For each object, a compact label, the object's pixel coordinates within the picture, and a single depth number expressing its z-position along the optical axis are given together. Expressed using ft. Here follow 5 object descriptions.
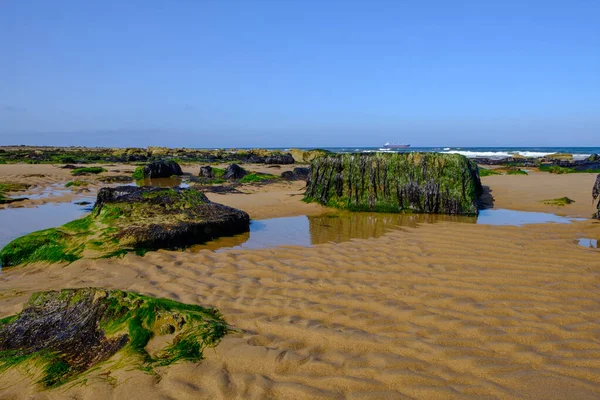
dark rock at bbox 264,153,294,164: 95.13
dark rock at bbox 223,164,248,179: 58.03
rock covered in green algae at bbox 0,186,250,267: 18.25
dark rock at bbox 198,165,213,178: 62.28
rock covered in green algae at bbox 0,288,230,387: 9.05
